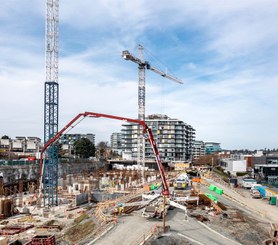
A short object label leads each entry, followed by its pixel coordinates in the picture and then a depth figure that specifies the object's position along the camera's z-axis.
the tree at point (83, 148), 90.32
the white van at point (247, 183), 53.68
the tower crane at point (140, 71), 67.09
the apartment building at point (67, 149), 98.19
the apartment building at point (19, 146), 82.91
